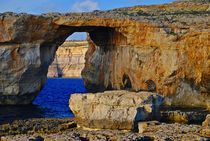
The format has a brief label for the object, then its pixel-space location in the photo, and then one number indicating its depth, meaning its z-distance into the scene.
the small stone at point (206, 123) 33.19
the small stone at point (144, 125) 33.08
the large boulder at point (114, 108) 35.53
